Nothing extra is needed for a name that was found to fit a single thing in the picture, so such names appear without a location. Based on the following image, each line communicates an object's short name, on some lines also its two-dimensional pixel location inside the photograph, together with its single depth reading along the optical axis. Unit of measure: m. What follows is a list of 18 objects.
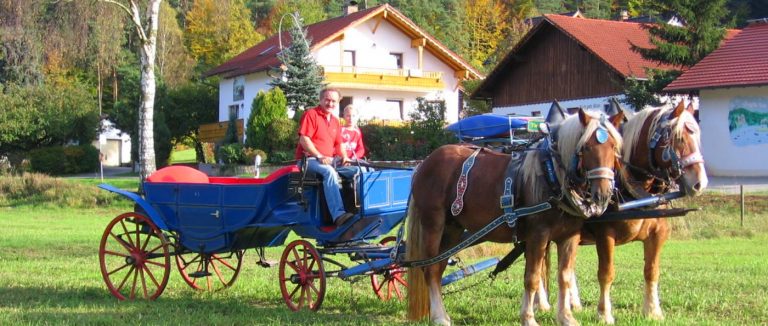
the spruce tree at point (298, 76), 36.25
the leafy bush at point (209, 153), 38.12
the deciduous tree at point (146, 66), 22.55
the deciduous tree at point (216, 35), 58.37
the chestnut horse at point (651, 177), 7.02
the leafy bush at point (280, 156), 33.47
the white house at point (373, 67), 42.59
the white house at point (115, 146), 52.88
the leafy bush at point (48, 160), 40.56
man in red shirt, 8.70
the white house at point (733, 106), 28.16
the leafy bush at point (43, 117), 43.12
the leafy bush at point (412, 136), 33.62
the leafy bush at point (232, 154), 35.19
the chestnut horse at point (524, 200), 6.70
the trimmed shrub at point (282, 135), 34.19
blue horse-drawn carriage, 8.70
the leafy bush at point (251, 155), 33.72
